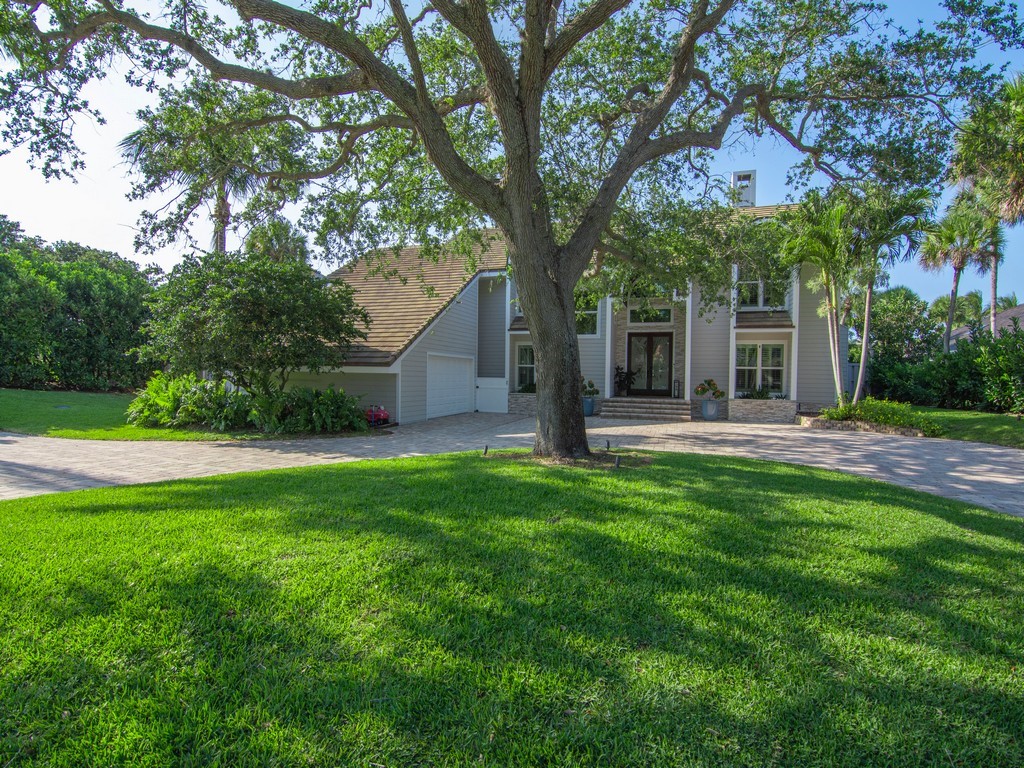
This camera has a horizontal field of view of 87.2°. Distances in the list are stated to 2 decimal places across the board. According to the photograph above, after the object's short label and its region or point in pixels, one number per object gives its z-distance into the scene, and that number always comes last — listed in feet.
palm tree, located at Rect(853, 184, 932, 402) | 43.73
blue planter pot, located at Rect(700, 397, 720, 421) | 56.70
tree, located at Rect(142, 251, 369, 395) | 37.83
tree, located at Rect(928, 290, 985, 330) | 130.21
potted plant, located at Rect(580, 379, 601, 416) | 59.52
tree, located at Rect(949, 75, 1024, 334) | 24.27
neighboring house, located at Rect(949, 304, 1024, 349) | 96.73
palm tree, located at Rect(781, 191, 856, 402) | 46.15
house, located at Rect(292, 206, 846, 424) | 53.47
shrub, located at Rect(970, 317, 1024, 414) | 49.39
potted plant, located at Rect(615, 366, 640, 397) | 66.64
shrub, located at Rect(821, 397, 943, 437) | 44.27
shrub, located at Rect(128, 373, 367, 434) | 41.86
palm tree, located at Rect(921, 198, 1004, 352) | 64.49
